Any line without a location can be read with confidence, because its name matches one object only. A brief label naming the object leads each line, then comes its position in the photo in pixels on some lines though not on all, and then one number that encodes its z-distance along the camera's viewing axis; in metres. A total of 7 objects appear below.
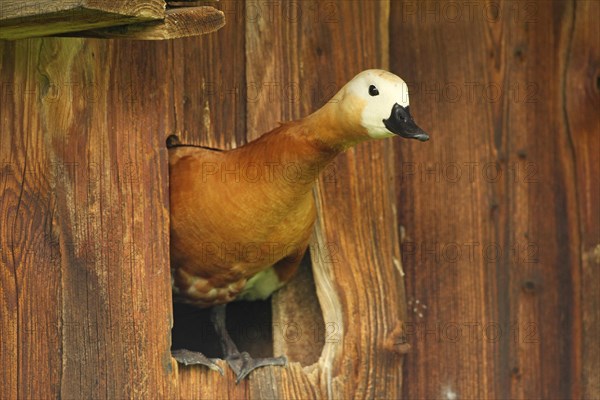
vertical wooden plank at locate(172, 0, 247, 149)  7.97
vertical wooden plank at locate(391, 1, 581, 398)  8.66
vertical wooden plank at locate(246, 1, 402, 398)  8.27
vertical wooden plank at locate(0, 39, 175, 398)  7.42
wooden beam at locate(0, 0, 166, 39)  6.21
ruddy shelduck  7.42
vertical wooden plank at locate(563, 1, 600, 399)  8.75
